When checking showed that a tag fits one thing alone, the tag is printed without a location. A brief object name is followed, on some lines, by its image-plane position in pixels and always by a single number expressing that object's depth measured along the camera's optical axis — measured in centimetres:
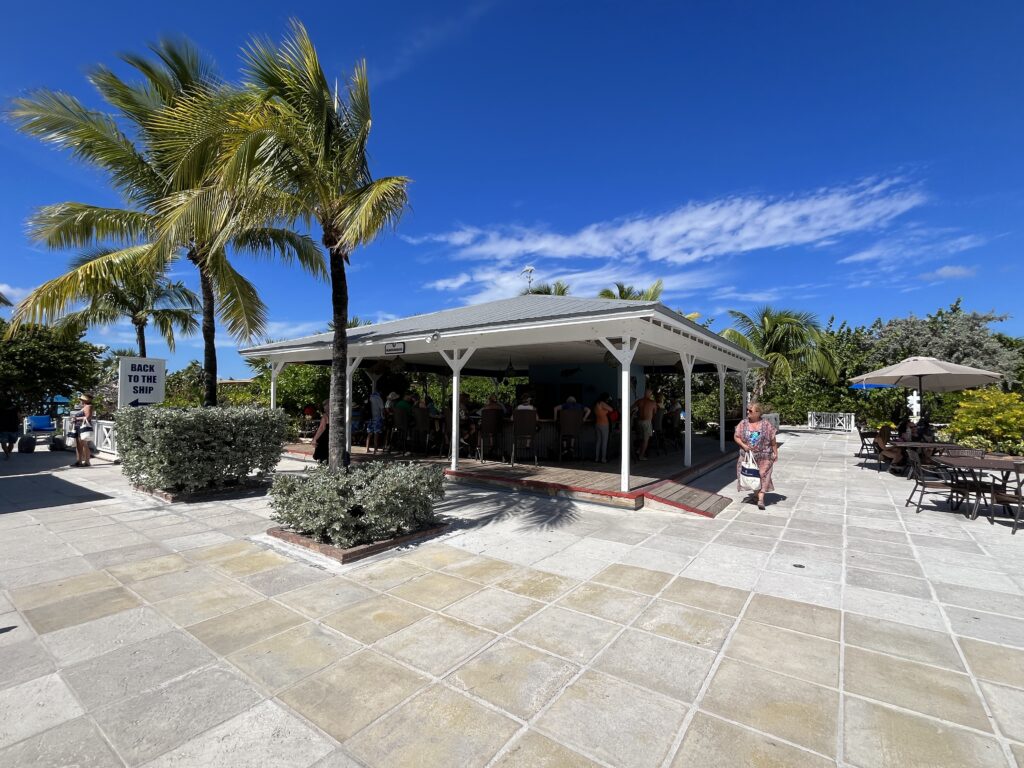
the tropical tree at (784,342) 2159
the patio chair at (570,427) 994
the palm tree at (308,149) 521
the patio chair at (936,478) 688
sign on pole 981
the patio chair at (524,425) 956
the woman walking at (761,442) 702
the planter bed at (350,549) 464
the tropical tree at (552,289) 2195
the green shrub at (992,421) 1130
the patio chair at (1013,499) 588
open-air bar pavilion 708
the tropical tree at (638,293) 2050
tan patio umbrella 1007
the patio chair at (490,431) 1001
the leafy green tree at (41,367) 1538
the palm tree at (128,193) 752
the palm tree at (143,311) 1293
